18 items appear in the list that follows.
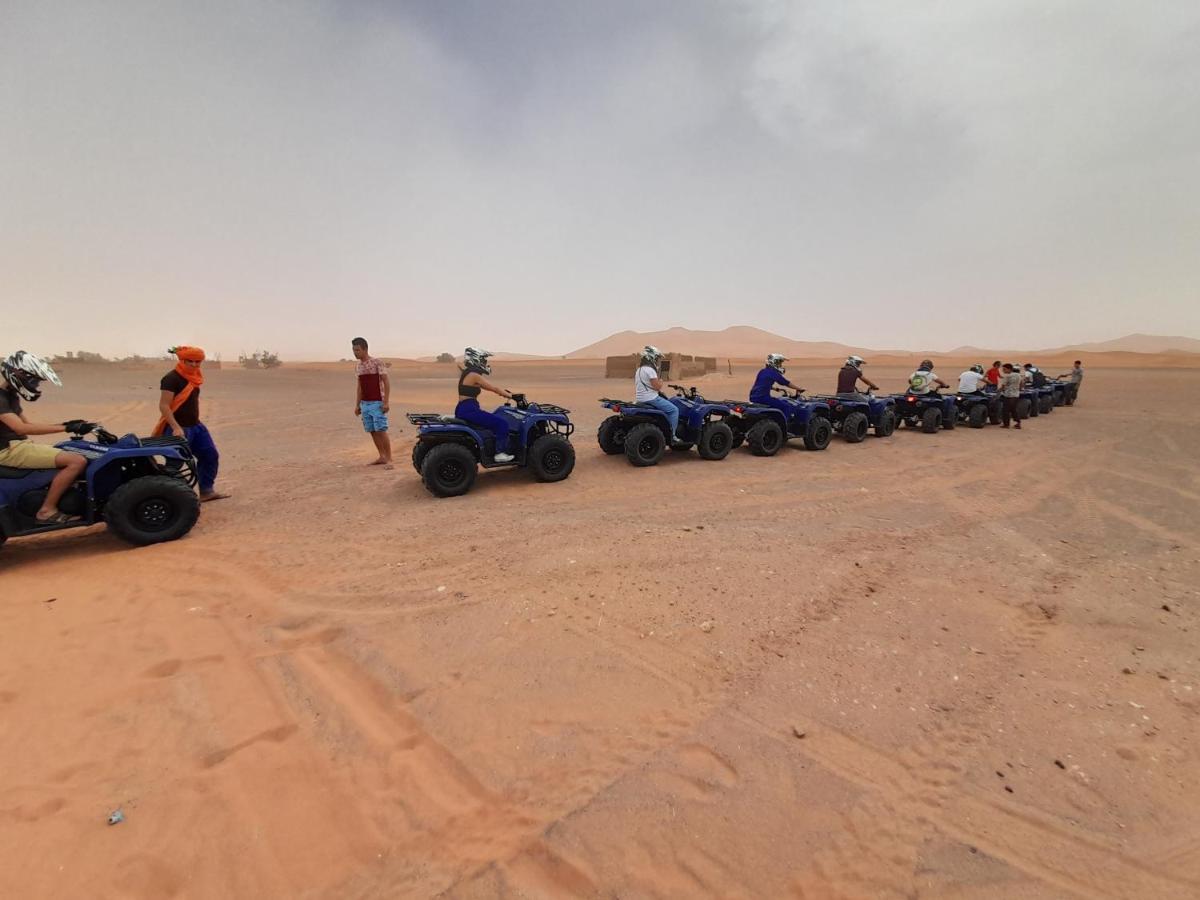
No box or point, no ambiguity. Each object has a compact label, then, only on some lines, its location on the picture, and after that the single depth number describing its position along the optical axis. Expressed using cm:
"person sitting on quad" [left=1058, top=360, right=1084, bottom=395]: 2017
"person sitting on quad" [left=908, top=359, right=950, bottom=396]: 1276
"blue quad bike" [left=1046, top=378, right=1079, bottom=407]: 1884
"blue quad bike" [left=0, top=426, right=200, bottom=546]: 455
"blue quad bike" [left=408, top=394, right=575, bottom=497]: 651
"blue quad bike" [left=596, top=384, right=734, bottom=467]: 823
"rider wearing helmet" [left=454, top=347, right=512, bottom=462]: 667
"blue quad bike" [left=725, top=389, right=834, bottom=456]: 934
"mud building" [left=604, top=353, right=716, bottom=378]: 2883
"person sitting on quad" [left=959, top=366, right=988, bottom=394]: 1358
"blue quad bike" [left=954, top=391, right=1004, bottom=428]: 1370
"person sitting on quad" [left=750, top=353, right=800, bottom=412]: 954
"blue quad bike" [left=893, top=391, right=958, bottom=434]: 1248
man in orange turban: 600
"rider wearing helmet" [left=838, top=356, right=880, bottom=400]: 1136
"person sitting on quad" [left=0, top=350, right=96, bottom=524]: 442
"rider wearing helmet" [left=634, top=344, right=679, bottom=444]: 825
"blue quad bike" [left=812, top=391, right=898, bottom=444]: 1089
